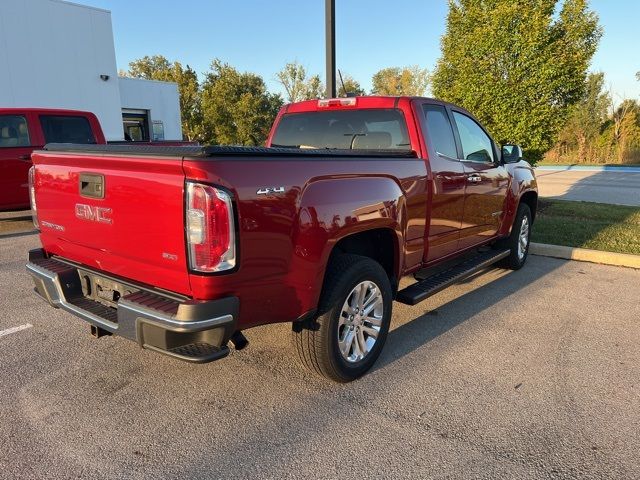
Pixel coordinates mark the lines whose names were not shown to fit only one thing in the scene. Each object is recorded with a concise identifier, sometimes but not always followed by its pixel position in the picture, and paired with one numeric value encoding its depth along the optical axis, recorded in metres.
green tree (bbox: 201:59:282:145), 32.72
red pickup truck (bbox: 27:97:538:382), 2.34
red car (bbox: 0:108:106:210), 7.98
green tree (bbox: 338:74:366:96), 41.97
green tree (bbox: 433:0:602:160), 9.15
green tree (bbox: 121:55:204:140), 36.53
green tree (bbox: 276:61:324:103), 33.34
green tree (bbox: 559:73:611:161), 29.58
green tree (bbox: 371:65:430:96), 51.78
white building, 15.14
